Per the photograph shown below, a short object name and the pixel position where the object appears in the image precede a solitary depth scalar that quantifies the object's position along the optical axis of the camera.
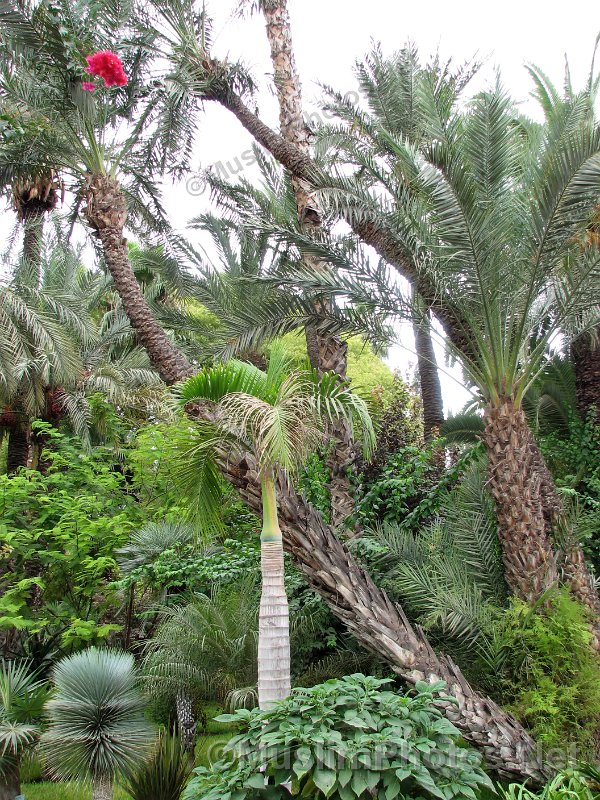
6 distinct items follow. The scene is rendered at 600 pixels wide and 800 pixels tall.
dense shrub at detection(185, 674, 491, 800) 3.91
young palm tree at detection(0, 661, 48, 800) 7.00
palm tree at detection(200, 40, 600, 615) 6.69
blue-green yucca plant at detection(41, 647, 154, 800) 6.34
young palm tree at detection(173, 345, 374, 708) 5.68
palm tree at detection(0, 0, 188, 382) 8.72
